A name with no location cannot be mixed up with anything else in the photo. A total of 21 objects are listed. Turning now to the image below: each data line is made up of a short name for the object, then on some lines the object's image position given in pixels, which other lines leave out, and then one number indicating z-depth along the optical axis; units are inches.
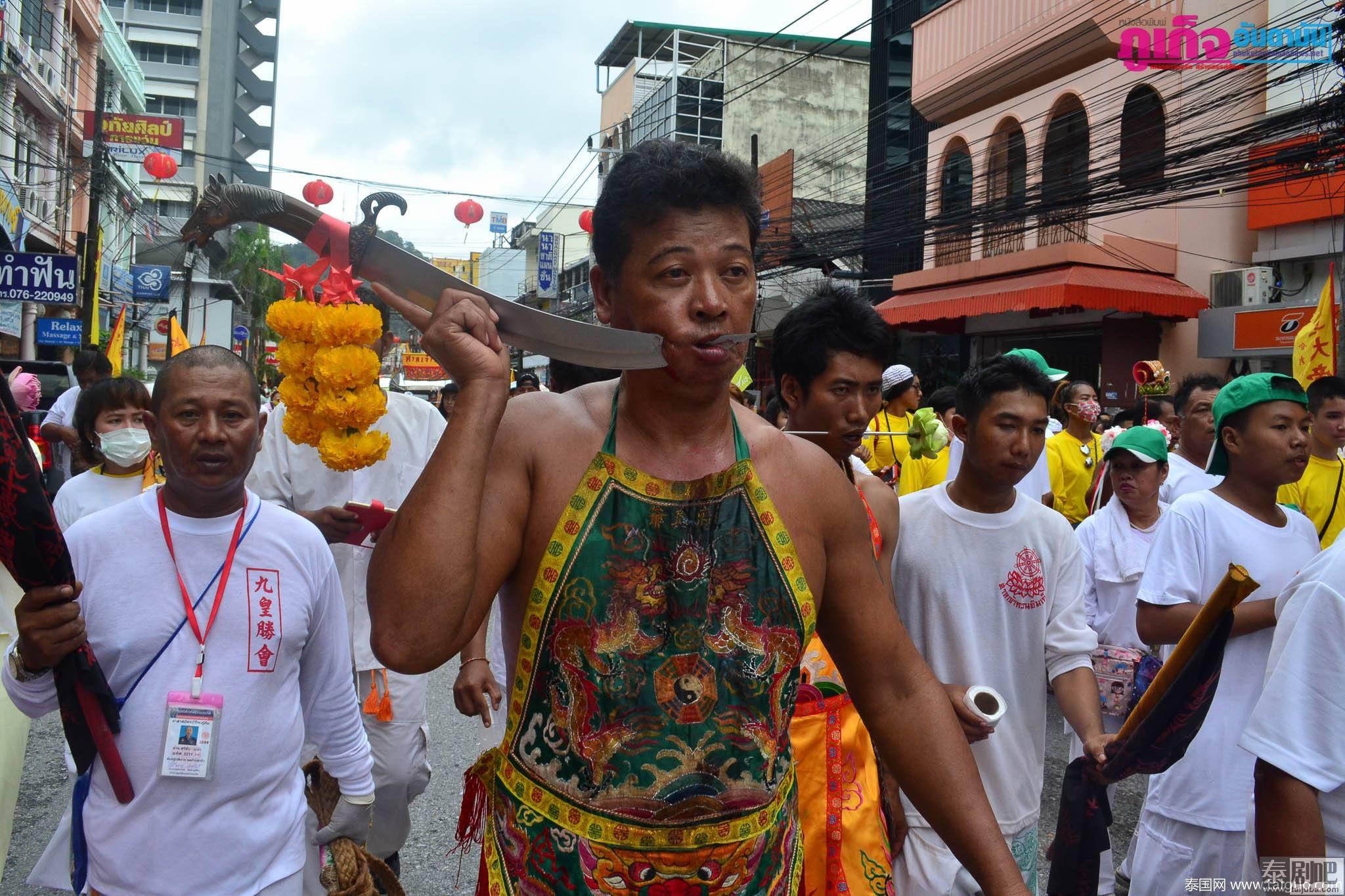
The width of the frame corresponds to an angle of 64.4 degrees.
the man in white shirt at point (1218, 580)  132.1
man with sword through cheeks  69.0
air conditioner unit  605.3
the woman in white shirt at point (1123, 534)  204.4
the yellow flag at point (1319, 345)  280.1
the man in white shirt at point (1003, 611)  129.6
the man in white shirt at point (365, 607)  163.9
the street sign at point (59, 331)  855.1
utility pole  689.6
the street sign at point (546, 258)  1743.4
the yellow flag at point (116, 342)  573.8
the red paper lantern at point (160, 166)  787.4
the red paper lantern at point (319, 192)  418.0
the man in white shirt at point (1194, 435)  234.5
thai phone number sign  631.8
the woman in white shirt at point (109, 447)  194.9
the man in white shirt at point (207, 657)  100.5
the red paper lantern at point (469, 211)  800.9
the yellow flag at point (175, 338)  436.8
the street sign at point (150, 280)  1193.4
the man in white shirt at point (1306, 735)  85.0
